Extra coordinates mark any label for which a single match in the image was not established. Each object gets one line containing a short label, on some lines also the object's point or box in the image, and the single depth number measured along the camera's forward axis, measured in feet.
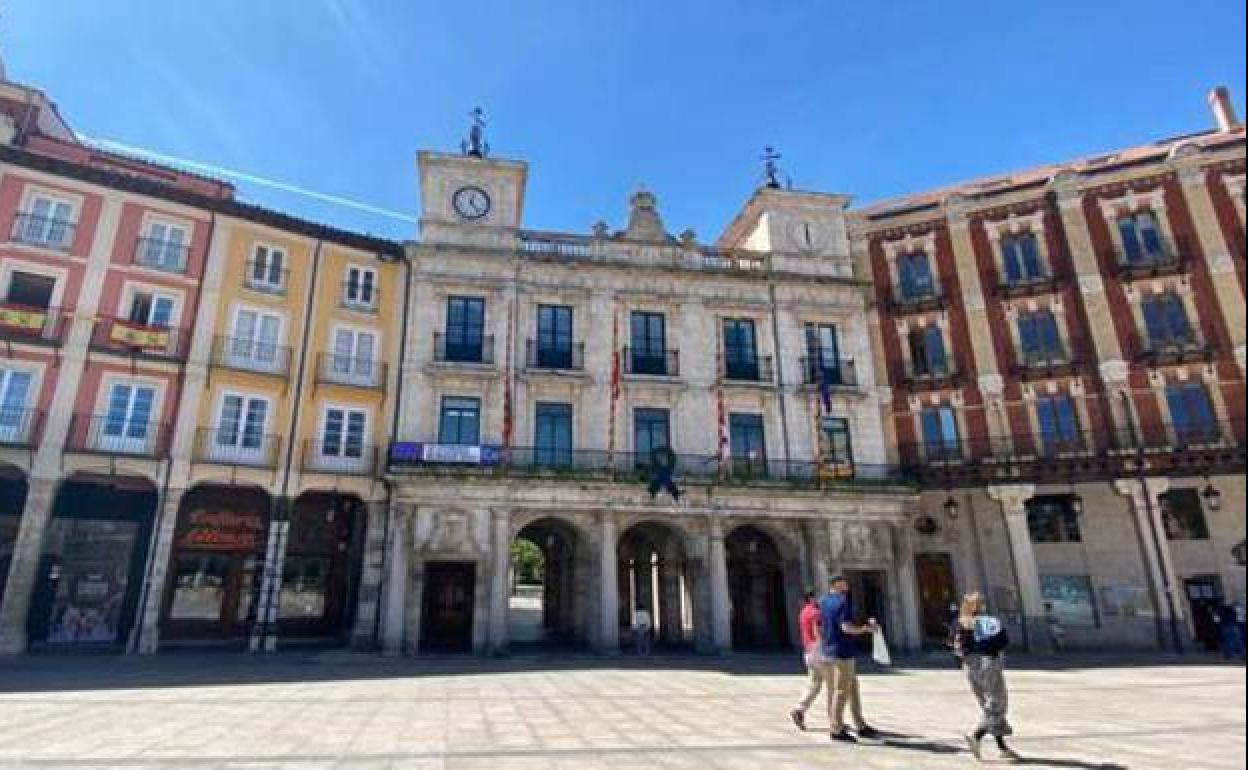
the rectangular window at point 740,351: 87.66
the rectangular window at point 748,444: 82.58
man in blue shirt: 29.32
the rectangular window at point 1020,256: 80.43
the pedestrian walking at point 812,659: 30.60
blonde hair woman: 25.23
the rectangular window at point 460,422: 78.33
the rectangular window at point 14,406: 64.08
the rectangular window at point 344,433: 76.38
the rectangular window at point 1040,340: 76.13
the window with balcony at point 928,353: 88.63
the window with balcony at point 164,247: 74.43
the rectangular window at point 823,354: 88.89
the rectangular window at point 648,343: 85.76
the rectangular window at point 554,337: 83.82
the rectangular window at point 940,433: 84.89
